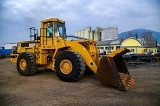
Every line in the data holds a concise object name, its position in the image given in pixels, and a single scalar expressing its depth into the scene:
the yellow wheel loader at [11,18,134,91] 4.54
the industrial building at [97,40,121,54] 25.44
